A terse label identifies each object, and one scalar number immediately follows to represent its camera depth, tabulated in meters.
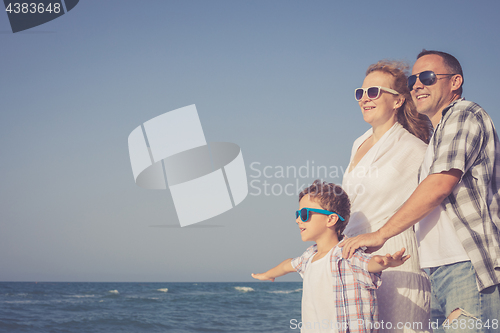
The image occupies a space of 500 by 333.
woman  2.34
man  1.81
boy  2.16
